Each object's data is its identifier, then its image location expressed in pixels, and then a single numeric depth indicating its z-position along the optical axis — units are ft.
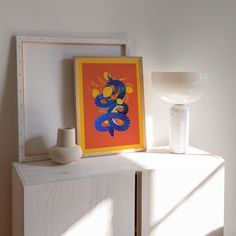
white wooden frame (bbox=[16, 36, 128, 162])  5.07
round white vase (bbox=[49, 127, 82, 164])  4.90
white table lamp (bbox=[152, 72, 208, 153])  5.49
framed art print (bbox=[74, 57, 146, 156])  5.42
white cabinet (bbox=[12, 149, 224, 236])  4.37
